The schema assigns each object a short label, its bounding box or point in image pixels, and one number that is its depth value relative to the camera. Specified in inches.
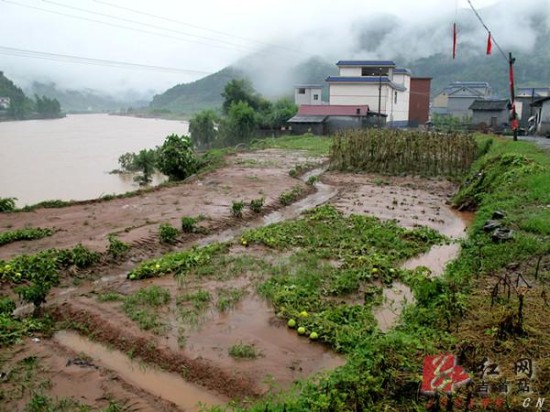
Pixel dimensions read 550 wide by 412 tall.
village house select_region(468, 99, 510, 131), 1657.2
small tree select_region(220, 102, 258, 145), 1674.5
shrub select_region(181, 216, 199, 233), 492.7
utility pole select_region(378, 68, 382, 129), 1610.4
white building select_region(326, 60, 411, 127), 1743.4
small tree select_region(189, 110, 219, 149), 1765.5
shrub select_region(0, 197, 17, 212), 570.6
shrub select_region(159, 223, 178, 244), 459.8
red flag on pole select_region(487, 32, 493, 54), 762.3
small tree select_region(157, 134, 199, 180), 869.2
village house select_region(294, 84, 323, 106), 2247.8
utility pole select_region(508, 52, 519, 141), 796.0
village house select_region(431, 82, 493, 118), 2428.6
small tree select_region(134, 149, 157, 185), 1043.9
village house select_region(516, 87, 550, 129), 1647.9
